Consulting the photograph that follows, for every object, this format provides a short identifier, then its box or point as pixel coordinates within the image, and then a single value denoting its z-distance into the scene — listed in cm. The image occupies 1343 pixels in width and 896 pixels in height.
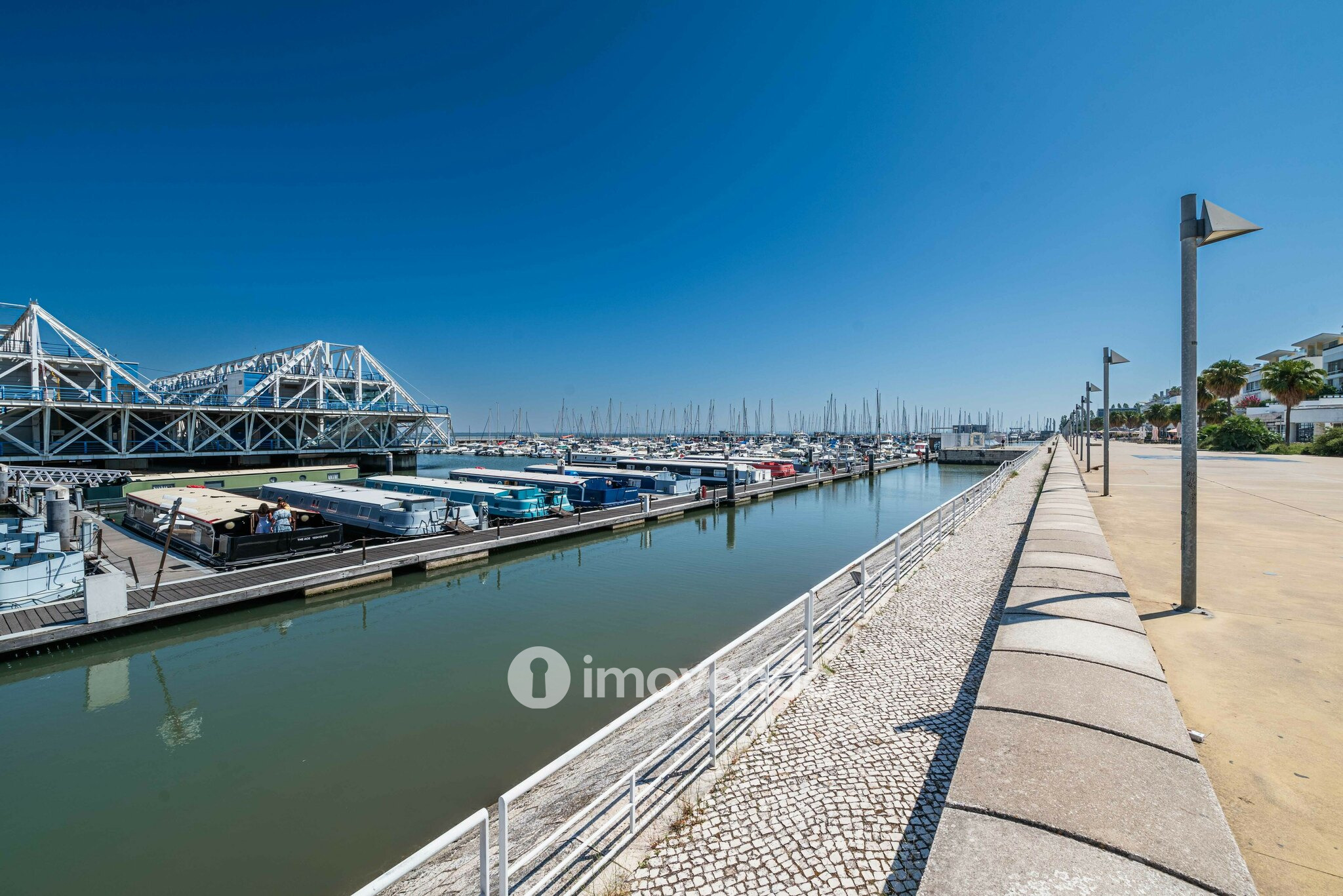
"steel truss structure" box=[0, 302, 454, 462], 4122
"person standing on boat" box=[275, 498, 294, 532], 1733
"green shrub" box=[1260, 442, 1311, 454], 4869
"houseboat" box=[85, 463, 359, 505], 3094
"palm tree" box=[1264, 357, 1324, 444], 4956
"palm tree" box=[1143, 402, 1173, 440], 10075
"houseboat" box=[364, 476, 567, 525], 2602
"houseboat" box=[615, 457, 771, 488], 4384
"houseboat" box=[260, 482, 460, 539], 2123
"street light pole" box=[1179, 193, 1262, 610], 757
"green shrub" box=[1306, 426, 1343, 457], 4500
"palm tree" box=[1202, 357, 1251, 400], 6297
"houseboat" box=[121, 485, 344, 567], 1633
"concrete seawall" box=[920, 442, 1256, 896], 284
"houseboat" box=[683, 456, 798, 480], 5184
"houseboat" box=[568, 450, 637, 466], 6538
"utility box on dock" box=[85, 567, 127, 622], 1166
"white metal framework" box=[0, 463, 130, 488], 3209
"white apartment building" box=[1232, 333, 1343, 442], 5547
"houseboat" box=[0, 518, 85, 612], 1209
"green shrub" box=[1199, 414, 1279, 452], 5278
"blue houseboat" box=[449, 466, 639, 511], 3206
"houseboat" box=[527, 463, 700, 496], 3647
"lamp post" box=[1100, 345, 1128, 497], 1952
